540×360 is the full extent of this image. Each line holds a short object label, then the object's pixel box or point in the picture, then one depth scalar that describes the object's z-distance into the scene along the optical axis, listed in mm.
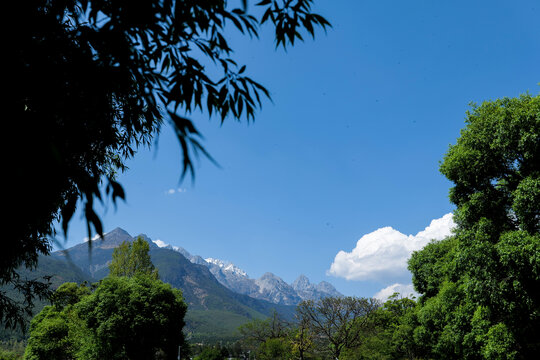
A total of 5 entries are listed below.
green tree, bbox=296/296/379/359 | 40022
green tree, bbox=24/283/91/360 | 31000
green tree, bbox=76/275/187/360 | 25453
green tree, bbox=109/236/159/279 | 39594
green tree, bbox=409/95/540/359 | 13344
